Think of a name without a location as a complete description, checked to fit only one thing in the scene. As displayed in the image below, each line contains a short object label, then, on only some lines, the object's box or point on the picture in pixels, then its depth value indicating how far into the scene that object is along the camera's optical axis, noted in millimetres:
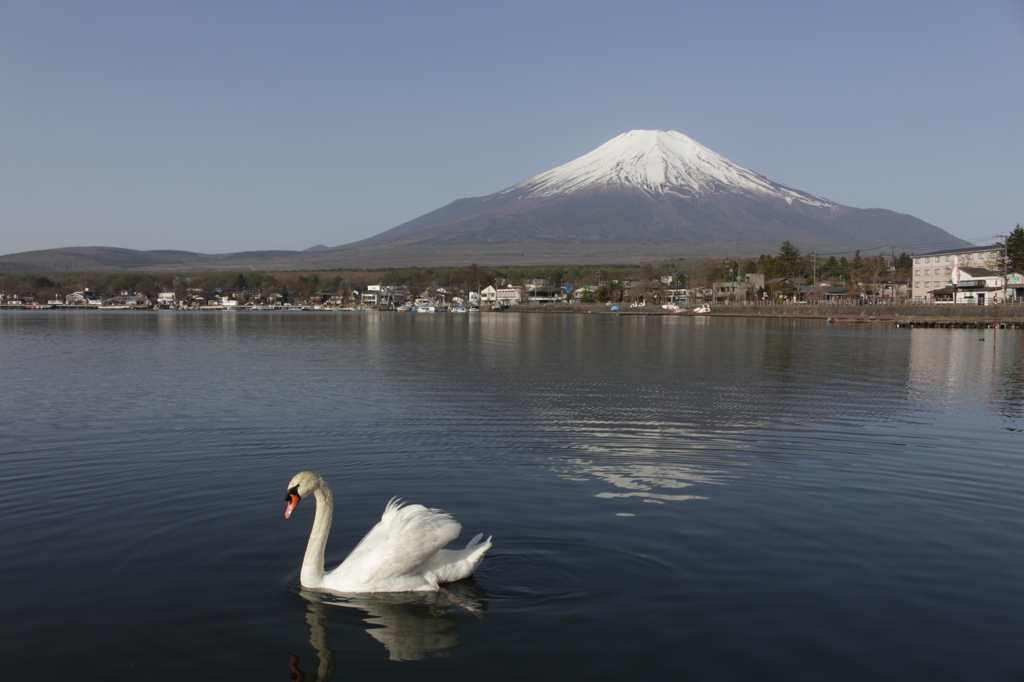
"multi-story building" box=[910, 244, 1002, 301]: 100500
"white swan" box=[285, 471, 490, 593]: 6344
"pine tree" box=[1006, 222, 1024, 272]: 91375
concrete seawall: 71188
